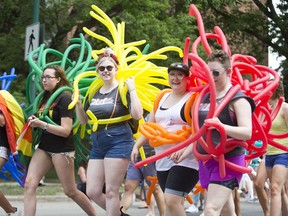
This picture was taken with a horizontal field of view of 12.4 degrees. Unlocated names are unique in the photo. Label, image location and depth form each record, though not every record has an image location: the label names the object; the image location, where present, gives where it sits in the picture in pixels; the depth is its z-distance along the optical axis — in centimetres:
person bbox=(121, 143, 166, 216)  1680
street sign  2528
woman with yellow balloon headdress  1269
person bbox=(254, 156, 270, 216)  1600
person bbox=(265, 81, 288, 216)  1488
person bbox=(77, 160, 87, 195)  2143
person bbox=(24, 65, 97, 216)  1377
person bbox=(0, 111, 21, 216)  1445
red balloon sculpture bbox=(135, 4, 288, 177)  1018
